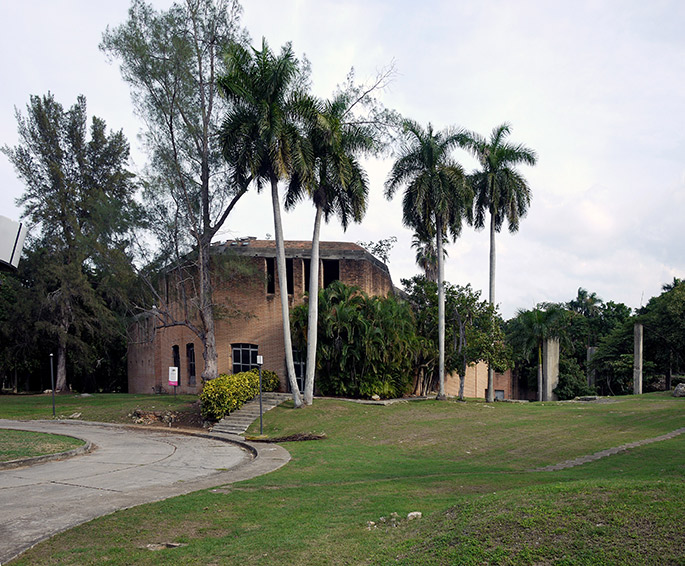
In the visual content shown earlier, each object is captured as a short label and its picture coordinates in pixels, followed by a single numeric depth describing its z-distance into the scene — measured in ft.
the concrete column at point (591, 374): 162.36
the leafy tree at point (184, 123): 92.32
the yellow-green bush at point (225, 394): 81.76
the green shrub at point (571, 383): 151.12
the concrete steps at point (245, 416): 77.10
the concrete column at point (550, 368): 146.10
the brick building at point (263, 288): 103.04
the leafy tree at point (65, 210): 135.13
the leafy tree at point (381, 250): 153.89
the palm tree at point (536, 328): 139.03
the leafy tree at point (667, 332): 130.93
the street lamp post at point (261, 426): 70.51
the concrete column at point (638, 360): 132.87
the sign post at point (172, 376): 94.23
